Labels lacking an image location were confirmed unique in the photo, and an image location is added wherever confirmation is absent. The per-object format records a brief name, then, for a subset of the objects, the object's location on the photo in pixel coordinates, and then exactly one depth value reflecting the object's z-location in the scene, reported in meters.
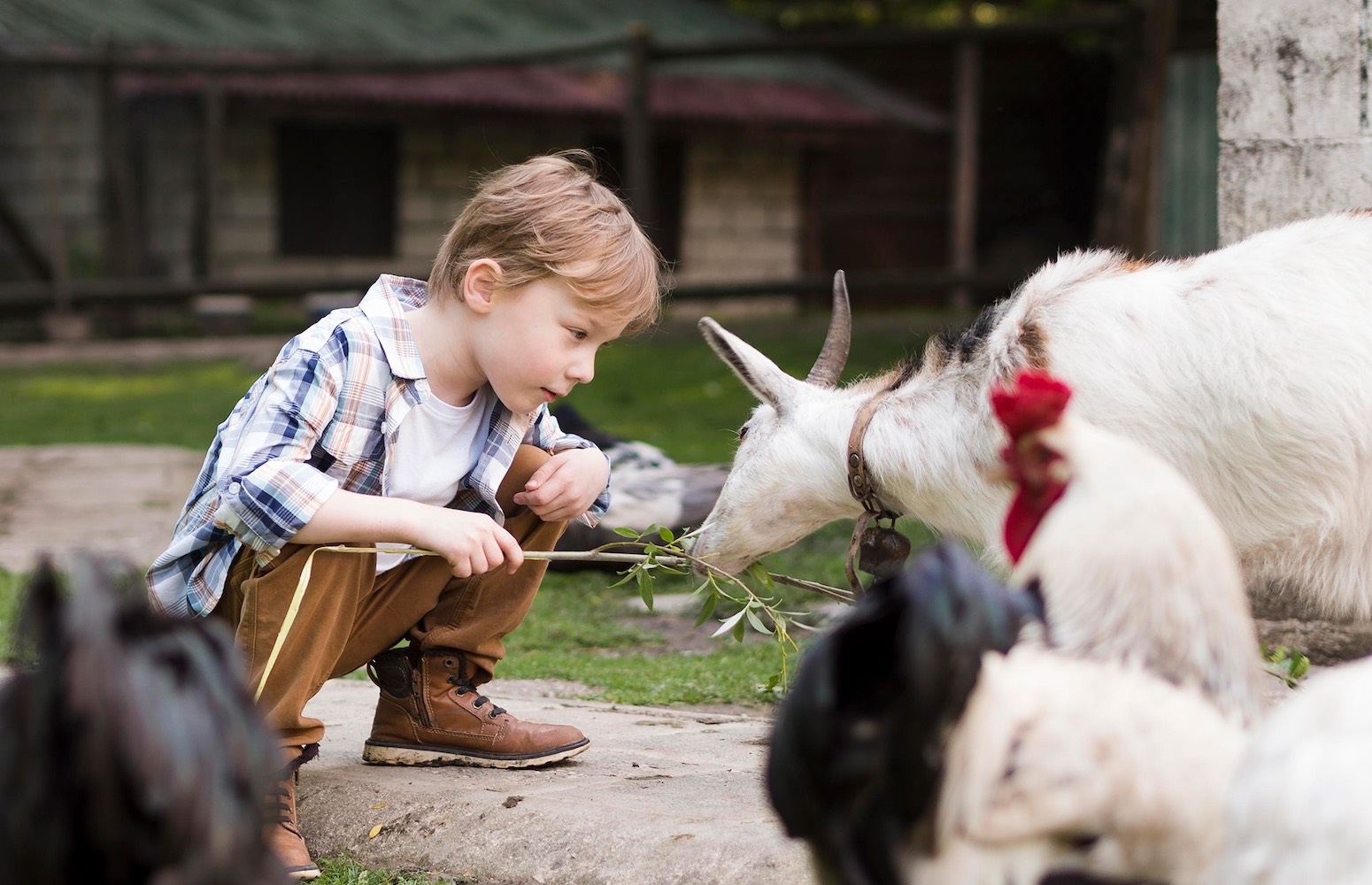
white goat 3.14
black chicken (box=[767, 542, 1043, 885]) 2.48
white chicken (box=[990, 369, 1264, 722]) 2.55
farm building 12.75
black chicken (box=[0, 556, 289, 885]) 2.38
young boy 2.91
